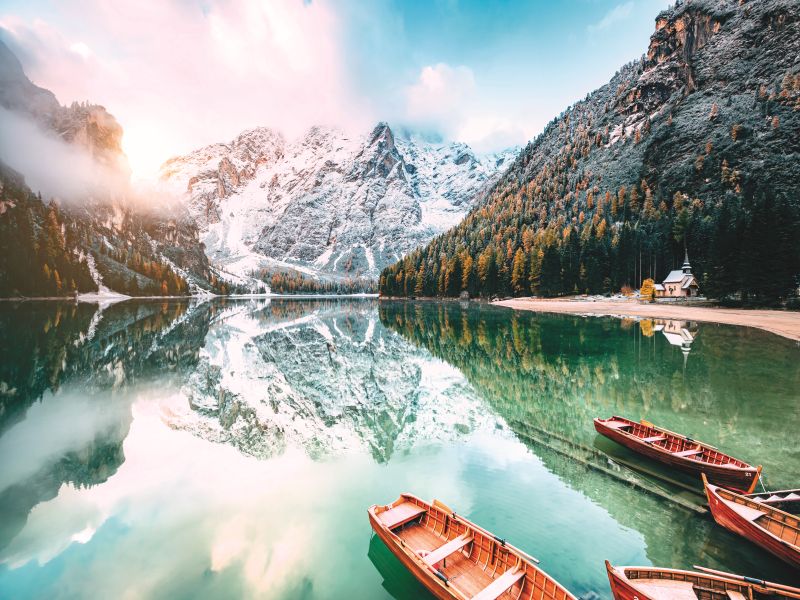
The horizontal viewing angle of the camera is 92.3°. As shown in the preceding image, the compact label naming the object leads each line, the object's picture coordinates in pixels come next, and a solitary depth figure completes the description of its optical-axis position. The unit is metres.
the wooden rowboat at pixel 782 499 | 9.68
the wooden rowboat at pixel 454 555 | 7.08
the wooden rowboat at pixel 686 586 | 6.51
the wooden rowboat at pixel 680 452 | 11.27
